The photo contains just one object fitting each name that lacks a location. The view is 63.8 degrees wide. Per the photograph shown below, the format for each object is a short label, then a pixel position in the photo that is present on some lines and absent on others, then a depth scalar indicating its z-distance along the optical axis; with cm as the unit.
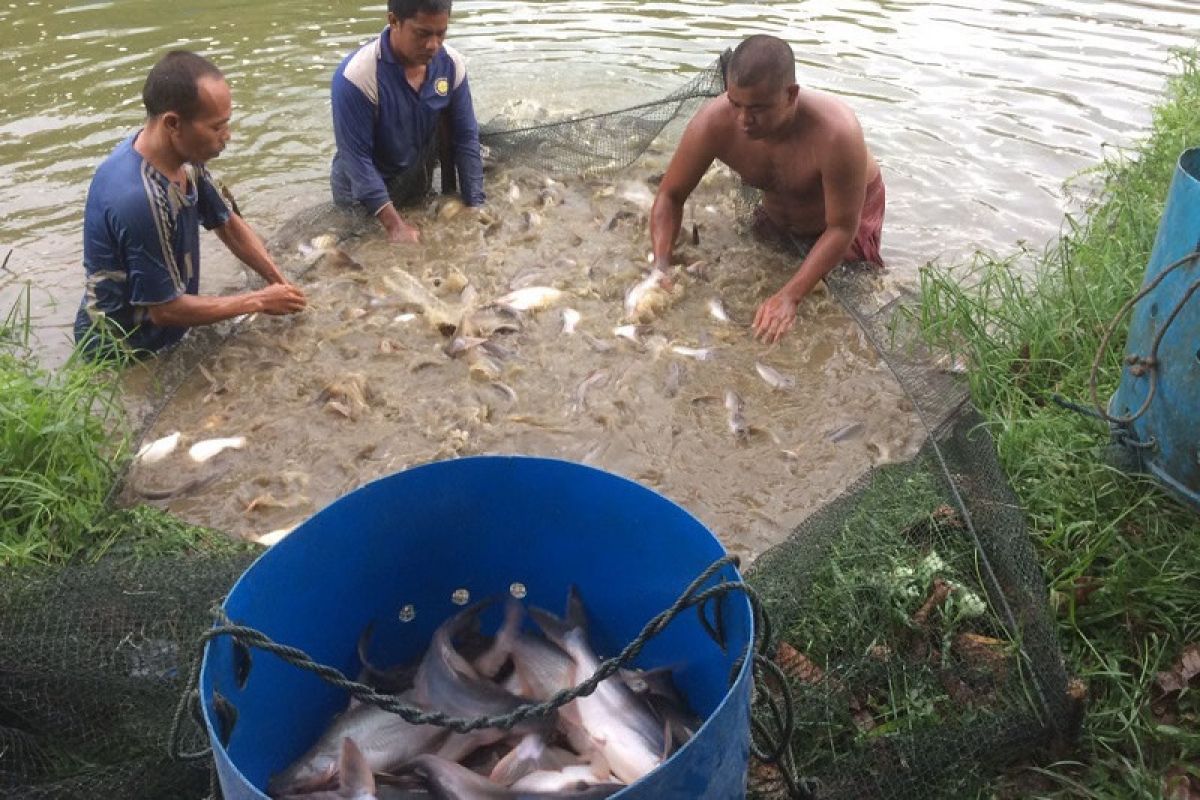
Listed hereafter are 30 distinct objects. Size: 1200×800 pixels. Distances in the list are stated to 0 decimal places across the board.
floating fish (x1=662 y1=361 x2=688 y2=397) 531
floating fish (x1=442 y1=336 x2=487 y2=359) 559
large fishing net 293
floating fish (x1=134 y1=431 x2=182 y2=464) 474
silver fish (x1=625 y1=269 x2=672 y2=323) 592
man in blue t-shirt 480
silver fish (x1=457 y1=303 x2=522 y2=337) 579
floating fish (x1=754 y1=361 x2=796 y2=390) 539
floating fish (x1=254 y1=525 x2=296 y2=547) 424
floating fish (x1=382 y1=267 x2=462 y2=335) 582
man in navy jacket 633
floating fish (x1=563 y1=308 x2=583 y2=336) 582
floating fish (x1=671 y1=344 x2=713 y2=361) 559
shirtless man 522
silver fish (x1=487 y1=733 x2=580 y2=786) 254
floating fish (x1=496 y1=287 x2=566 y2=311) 600
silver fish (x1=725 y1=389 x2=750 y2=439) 502
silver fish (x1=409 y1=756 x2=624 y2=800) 229
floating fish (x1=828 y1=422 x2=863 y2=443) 496
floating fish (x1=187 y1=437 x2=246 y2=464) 482
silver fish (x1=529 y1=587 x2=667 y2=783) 252
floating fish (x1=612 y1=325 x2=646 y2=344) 574
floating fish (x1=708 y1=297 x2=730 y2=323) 597
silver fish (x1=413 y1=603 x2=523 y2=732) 279
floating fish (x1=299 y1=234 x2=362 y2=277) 650
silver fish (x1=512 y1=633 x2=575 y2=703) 289
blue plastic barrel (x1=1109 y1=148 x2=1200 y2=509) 332
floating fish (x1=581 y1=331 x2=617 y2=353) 565
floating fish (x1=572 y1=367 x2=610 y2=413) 521
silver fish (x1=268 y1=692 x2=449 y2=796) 258
